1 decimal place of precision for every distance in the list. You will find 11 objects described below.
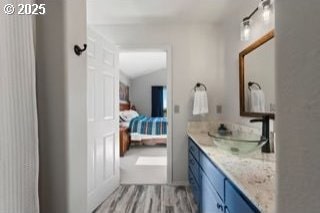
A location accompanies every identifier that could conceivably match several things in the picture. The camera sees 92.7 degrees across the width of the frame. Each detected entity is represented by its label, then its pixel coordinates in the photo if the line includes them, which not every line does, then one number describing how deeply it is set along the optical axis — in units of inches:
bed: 159.3
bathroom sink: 41.4
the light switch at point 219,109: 90.1
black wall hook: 34.9
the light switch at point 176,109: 89.1
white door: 66.0
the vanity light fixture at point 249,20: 48.6
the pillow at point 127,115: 176.3
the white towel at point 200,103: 84.6
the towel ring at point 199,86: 88.6
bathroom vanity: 24.9
